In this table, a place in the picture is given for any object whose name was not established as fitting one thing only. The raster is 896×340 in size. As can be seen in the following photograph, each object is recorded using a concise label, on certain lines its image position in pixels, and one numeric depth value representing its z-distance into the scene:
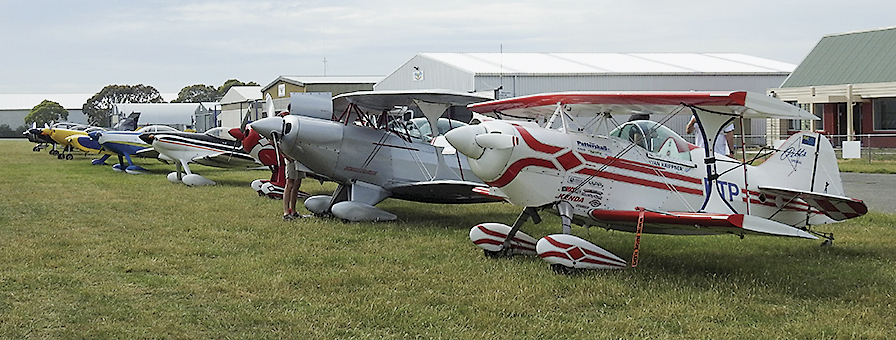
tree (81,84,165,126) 100.69
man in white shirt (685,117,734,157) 10.68
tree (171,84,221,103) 106.38
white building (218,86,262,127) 56.19
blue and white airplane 23.61
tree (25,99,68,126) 96.94
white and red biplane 7.08
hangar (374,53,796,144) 31.80
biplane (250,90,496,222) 11.03
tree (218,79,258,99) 108.19
